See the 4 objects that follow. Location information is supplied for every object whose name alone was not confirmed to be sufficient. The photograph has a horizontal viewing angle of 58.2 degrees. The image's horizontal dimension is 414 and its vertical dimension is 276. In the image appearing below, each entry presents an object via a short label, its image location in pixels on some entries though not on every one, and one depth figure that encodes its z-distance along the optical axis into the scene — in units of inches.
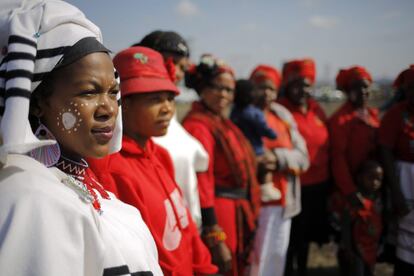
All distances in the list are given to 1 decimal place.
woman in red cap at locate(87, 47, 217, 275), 70.2
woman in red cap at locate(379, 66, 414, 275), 140.3
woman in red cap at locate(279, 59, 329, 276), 159.6
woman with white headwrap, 36.9
